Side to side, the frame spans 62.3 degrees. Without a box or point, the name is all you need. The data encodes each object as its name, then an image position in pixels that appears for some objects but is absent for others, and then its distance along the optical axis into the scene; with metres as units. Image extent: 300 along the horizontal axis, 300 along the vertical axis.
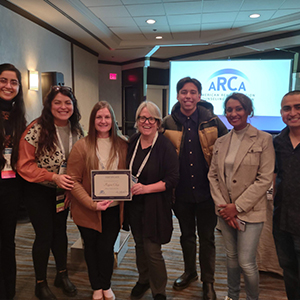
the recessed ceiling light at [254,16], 5.20
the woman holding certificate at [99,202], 1.69
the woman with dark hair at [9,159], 1.70
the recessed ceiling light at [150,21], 5.53
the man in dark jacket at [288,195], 1.42
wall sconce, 4.56
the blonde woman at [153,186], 1.69
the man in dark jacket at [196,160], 1.84
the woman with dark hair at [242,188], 1.51
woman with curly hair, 1.73
